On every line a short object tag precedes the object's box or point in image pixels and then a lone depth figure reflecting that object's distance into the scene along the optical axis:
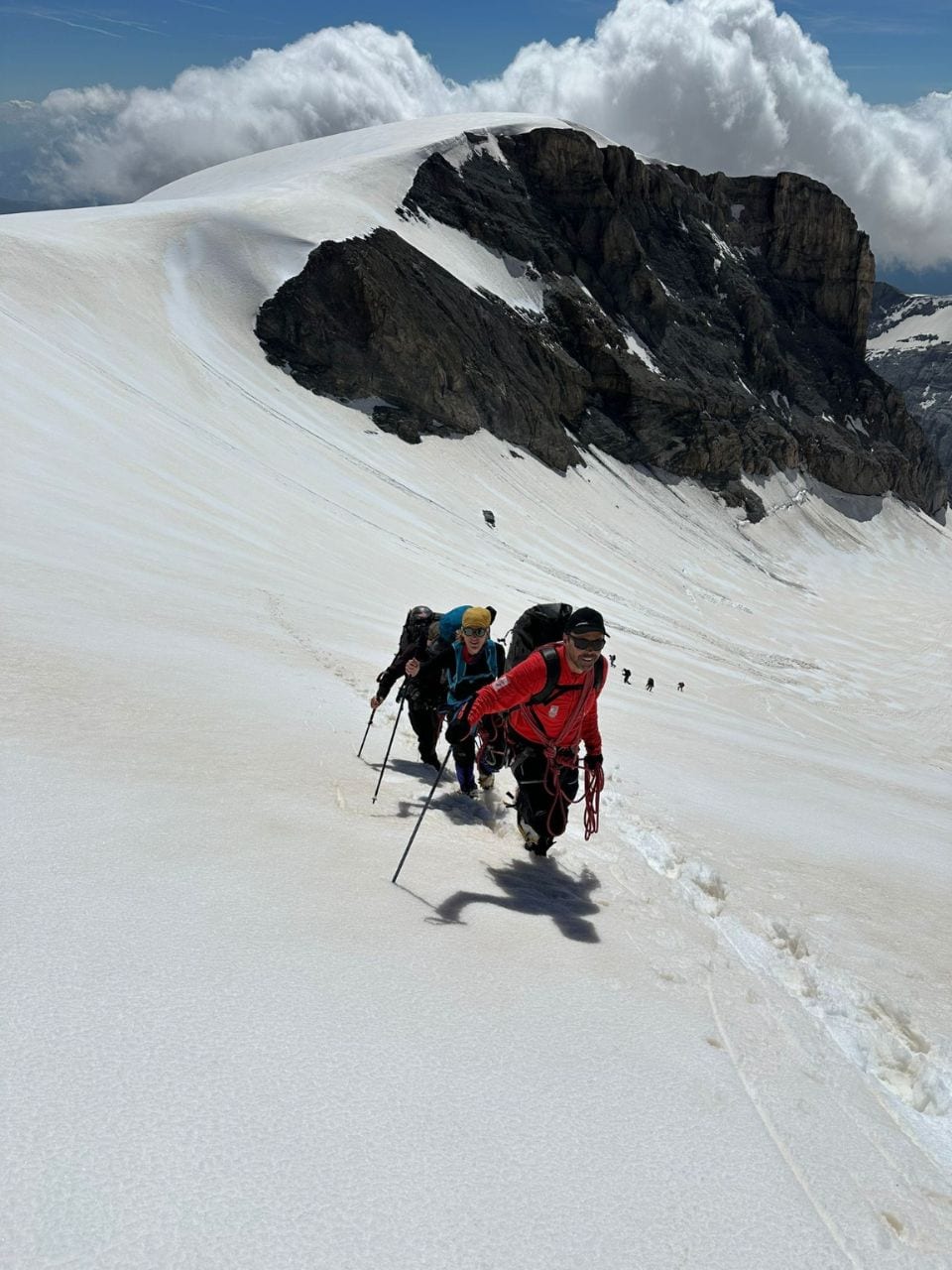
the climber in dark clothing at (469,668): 6.52
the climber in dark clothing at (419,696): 7.17
